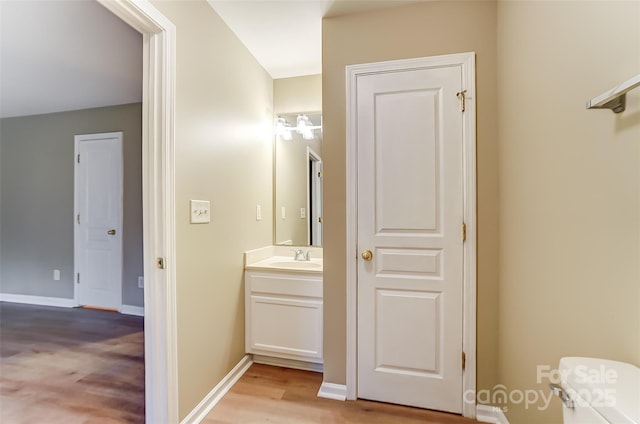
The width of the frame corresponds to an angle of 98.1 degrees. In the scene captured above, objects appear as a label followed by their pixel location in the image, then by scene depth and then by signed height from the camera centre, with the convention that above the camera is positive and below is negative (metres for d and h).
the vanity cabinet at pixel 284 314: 2.00 -0.76
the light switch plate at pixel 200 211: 1.56 +0.01
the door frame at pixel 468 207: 1.60 +0.03
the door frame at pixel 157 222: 1.36 -0.05
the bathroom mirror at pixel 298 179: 2.51 +0.31
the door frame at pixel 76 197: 3.44 +0.19
